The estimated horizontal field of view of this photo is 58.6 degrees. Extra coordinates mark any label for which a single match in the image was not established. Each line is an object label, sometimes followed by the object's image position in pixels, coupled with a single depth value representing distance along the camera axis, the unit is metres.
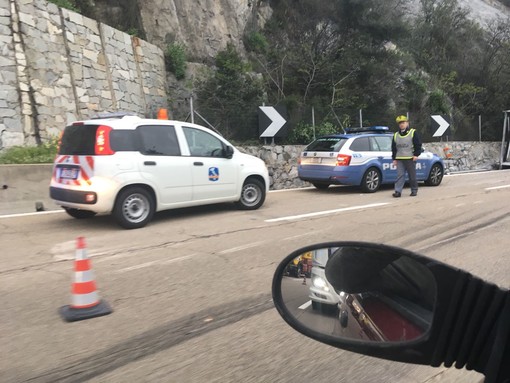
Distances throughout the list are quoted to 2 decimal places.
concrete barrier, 9.13
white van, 7.26
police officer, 11.22
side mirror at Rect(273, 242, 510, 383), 1.27
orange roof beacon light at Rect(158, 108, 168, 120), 9.04
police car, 11.79
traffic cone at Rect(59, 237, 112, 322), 3.91
